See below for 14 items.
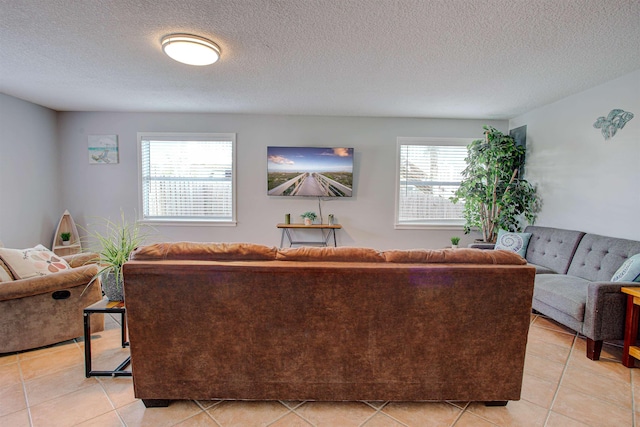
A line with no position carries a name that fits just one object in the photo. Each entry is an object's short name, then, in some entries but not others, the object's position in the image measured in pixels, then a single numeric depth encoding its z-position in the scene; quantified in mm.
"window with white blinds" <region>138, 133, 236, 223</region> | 4383
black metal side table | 1801
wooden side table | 1980
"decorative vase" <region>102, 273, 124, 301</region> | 1892
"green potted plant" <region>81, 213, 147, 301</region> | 1844
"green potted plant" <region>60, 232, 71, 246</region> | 4102
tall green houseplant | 3865
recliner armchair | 2062
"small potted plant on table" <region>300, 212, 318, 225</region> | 4285
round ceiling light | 2154
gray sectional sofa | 2080
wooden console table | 4449
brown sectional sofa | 1447
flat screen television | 4301
